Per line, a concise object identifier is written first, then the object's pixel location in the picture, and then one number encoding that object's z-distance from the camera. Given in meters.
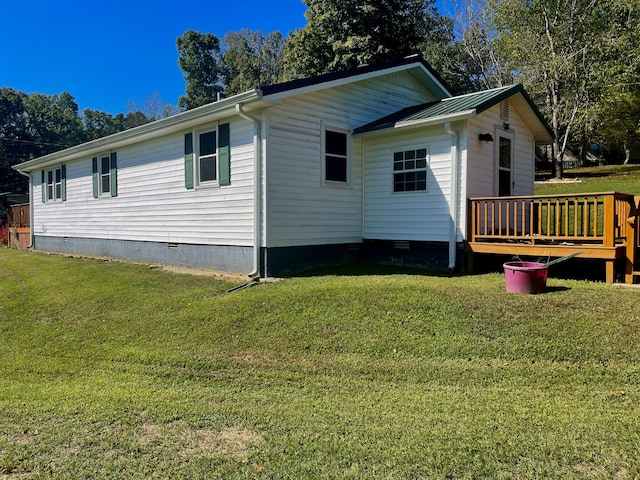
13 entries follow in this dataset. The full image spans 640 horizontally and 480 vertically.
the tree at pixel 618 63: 20.64
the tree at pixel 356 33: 20.66
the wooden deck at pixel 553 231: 6.77
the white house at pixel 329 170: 8.70
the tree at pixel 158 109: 49.22
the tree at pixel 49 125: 40.88
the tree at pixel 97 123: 46.38
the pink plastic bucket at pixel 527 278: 6.16
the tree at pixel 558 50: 21.38
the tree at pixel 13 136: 37.66
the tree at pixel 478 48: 25.56
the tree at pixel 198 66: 43.12
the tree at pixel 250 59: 40.69
